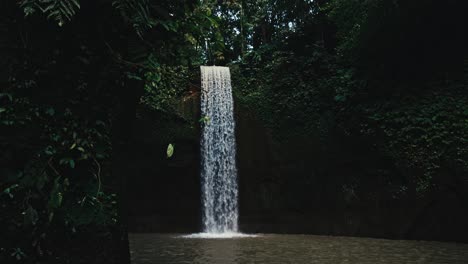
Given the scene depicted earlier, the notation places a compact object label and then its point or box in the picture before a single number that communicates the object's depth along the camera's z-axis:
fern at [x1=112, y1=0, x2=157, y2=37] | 3.07
